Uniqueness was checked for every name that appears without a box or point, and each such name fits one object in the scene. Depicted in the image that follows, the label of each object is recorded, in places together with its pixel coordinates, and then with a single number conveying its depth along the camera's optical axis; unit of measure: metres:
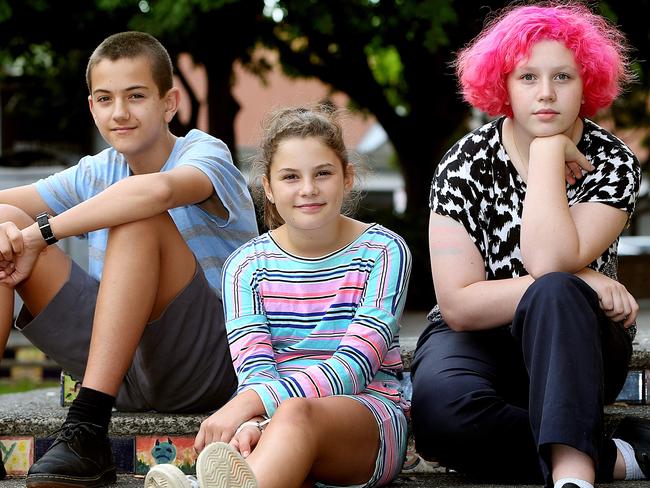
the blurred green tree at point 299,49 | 16.58
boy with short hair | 5.80
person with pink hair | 5.42
